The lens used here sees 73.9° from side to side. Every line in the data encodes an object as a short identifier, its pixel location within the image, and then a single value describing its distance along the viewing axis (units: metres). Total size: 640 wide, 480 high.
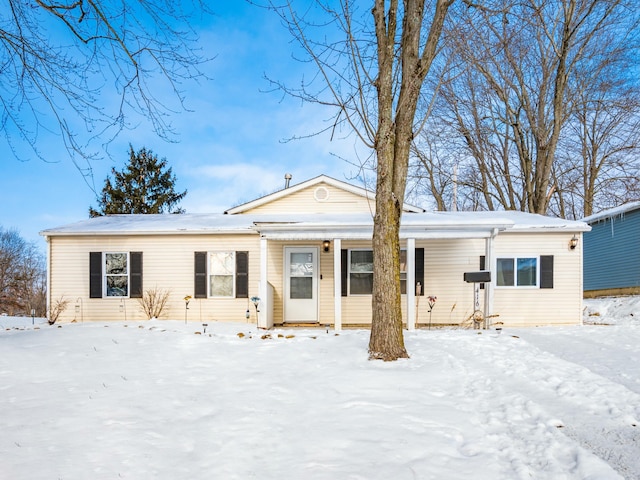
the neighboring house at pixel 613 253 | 14.38
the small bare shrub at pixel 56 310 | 10.46
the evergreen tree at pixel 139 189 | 25.67
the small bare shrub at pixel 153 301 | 10.46
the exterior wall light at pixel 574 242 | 10.48
